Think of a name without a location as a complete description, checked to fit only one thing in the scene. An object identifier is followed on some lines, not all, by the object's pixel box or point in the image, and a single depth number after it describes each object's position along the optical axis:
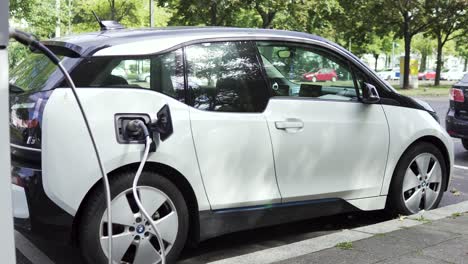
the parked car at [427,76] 55.84
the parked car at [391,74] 54.16
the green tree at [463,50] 35.63
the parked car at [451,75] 53.69
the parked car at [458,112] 8.70
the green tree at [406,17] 28.98
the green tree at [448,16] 29.50
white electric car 3.49
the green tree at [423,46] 59.56
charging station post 1.51
